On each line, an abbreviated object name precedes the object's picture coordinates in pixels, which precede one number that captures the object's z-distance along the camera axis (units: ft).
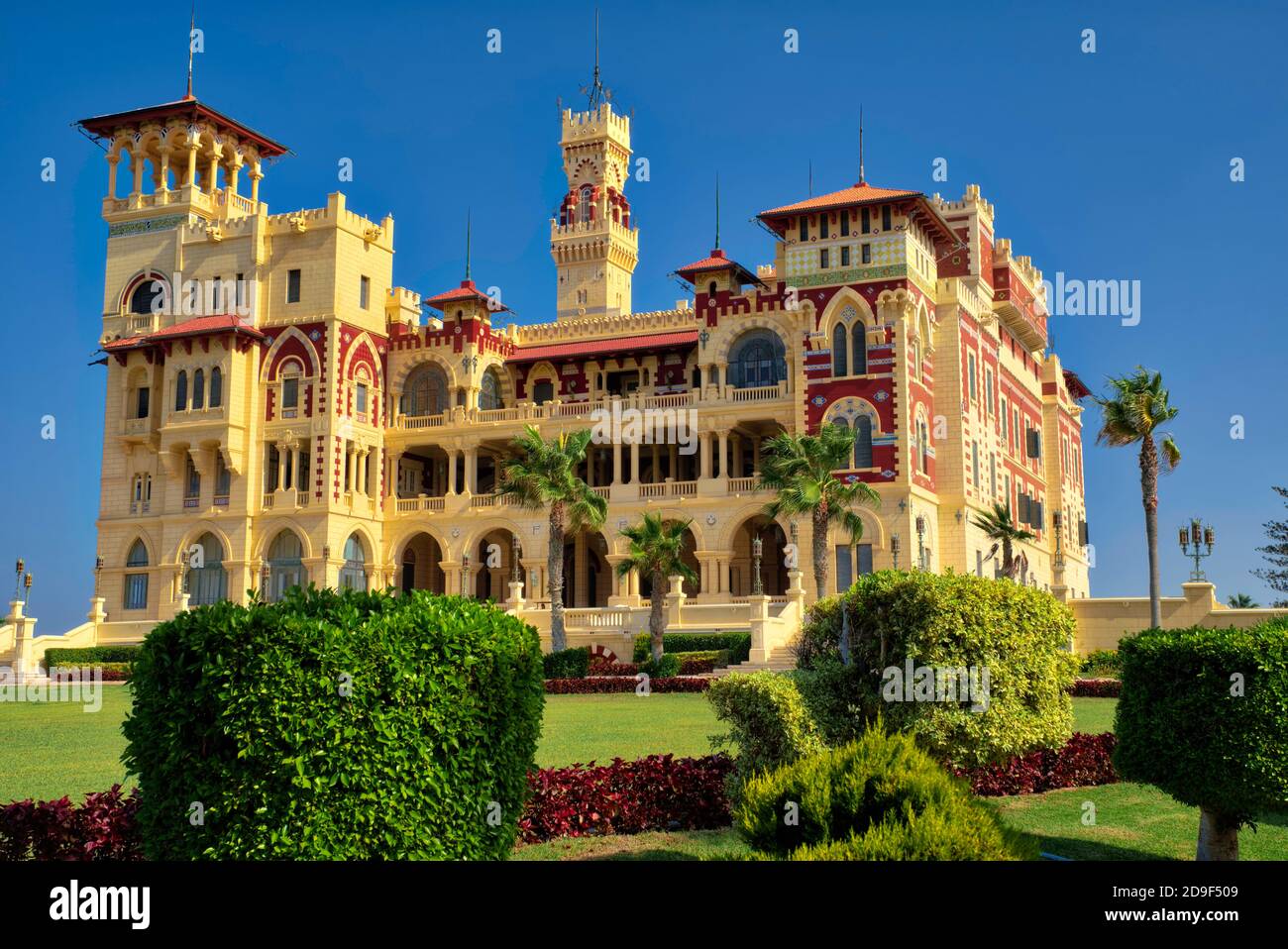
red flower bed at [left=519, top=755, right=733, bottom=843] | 51.67
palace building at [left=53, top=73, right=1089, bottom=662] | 179.83
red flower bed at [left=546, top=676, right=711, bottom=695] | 124.47
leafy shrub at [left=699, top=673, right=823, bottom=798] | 51.52
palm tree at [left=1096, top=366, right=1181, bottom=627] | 143.74
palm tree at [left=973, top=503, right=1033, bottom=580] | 156.87
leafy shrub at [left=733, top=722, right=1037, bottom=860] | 31.71
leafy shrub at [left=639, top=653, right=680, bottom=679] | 132.46
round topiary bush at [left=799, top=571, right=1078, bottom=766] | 53.98
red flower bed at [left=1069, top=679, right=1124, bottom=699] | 113.19
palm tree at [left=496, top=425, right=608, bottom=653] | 150.41
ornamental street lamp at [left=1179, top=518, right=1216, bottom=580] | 147.89
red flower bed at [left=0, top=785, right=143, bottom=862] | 43.27
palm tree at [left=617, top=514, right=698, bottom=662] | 141.93
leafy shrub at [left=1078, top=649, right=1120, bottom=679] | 128.98
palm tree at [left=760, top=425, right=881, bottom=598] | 144.66
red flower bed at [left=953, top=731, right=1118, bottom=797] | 63.16
